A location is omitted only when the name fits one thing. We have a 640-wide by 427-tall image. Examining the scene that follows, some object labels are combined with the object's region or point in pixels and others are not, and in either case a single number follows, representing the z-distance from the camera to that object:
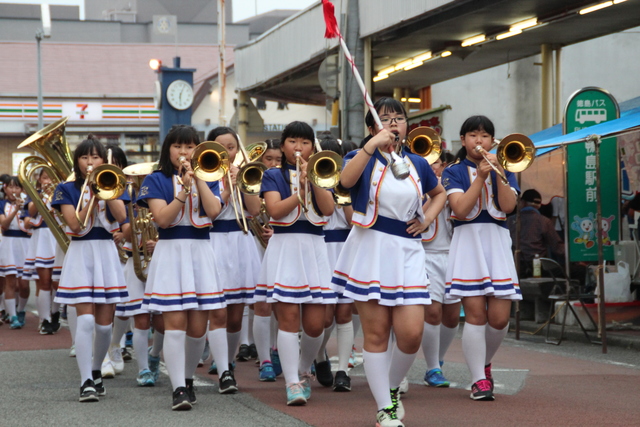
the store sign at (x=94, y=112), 38.22
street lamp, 27.54
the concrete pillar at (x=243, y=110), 24.23
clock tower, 28.69
